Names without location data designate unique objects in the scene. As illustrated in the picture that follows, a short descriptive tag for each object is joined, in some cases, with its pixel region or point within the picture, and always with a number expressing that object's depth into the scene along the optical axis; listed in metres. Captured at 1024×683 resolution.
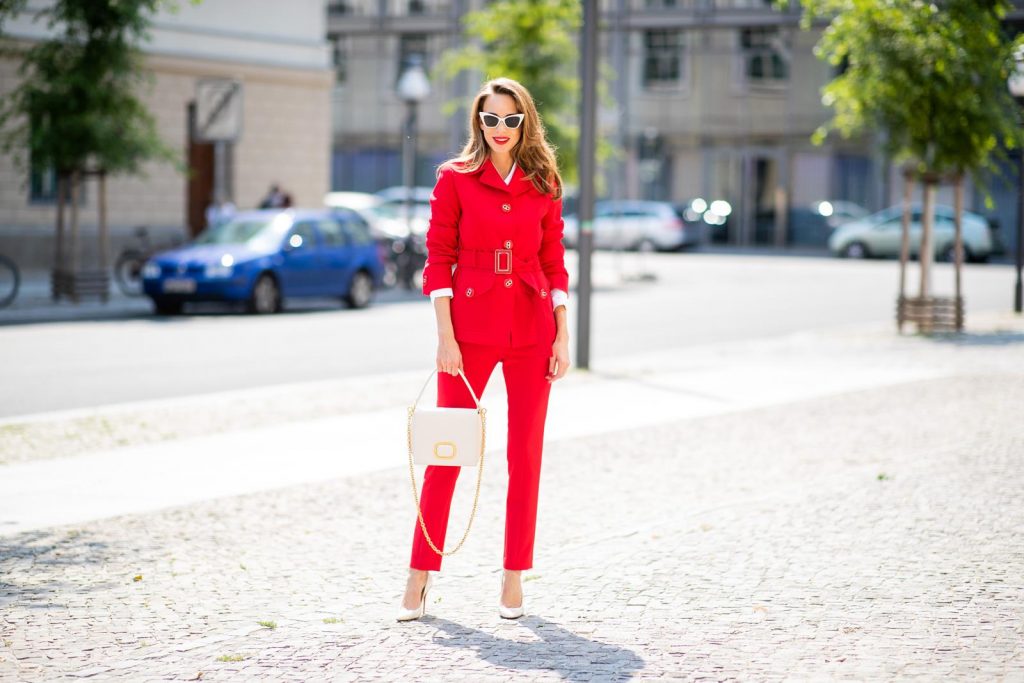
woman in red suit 5.38
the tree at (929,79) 17.58
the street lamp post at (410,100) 27.25
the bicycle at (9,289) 21.31
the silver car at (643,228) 47.25
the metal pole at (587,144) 13.83
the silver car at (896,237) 40.00
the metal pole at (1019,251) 21.84
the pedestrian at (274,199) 29.12
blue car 21.16
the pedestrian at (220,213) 24.70
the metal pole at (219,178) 23.55
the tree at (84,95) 21.91
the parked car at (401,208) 37.34
